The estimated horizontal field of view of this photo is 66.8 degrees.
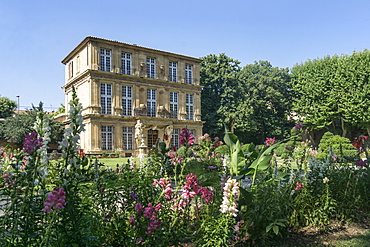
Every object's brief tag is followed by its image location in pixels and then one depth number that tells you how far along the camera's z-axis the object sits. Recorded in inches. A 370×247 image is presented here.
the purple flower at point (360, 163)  216.7
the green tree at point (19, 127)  996.6
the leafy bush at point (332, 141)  780.0
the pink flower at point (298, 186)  174.2
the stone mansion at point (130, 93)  1036.5
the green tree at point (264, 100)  1341.0
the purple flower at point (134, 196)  132.2
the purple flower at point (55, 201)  77.3
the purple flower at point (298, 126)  215.0
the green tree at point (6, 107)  1694.1
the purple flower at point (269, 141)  244.4
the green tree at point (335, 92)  1138.0
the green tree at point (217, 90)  1321.4
